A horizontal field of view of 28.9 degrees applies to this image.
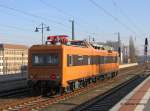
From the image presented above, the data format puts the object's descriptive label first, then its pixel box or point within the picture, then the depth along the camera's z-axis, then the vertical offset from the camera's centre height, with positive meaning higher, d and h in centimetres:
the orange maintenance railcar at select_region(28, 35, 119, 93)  1610 -26
